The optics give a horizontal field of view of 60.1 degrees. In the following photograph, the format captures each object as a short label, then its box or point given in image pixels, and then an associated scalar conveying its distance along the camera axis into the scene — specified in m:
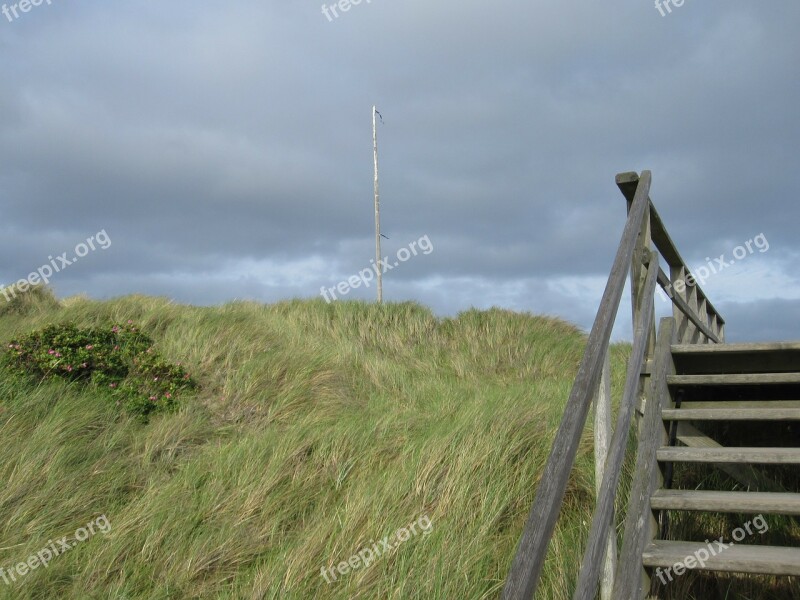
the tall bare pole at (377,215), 17.95
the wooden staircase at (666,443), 2.93
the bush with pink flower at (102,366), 7.43
